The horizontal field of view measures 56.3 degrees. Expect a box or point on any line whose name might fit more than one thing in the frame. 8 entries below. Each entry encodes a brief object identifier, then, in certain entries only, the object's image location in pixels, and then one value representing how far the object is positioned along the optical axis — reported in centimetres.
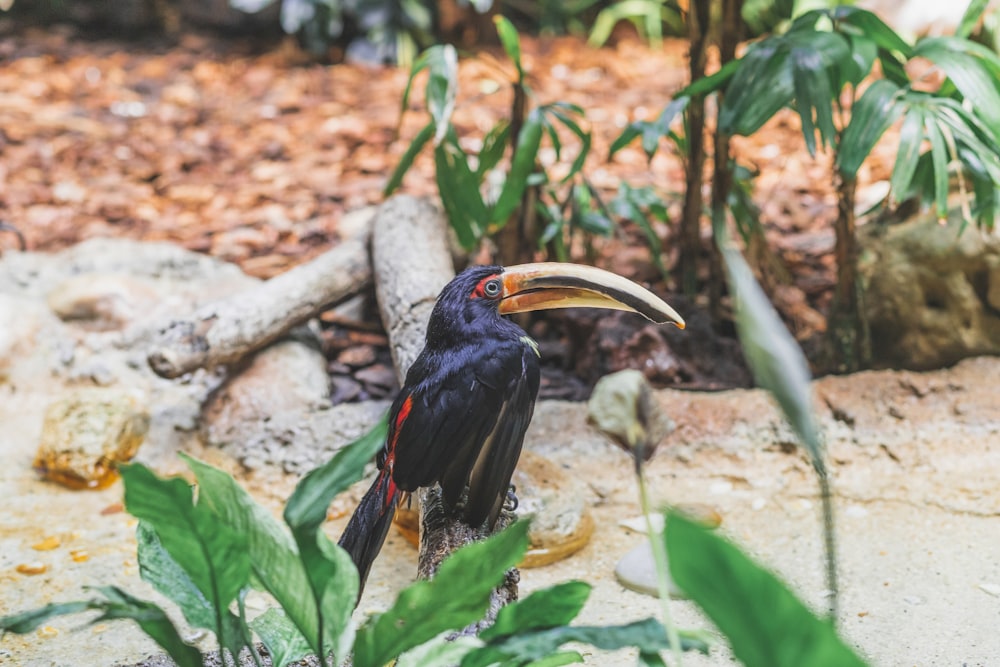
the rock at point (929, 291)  315
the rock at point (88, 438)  306
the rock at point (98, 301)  368
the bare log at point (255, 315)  319
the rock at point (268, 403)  316
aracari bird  219
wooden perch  298
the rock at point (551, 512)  262
